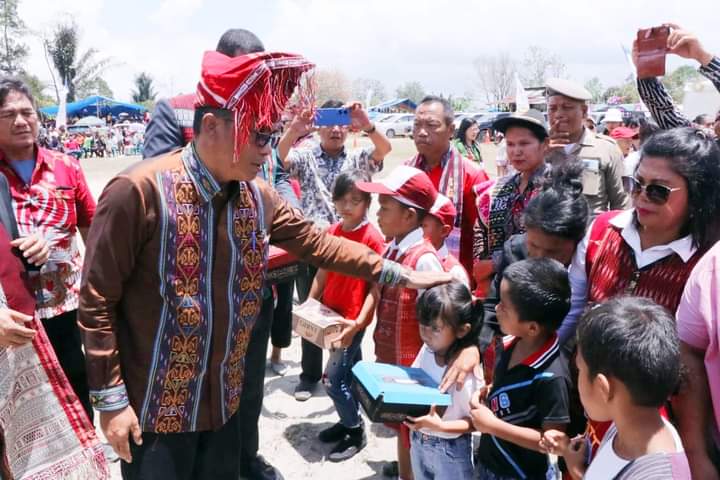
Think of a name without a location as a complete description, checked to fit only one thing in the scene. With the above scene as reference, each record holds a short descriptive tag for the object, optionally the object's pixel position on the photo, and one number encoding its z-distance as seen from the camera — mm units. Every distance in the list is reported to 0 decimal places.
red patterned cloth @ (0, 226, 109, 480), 2268
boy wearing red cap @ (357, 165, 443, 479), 2816
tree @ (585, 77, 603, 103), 62638
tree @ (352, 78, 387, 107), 75919
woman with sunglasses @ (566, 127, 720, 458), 1865
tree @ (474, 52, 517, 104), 63288
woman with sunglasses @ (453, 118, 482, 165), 9165
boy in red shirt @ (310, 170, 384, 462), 3367
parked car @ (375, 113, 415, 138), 37656
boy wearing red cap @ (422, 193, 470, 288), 3050
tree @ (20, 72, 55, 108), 46250
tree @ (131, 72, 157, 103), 73688
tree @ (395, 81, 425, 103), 92562
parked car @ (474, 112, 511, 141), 28784
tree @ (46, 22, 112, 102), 55625
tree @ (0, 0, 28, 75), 43969
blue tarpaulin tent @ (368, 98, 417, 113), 57406
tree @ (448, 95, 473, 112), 67188
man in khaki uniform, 3477
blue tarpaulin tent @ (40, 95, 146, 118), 44625
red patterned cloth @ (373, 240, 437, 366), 2811
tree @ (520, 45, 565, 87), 53719
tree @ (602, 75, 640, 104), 51656
